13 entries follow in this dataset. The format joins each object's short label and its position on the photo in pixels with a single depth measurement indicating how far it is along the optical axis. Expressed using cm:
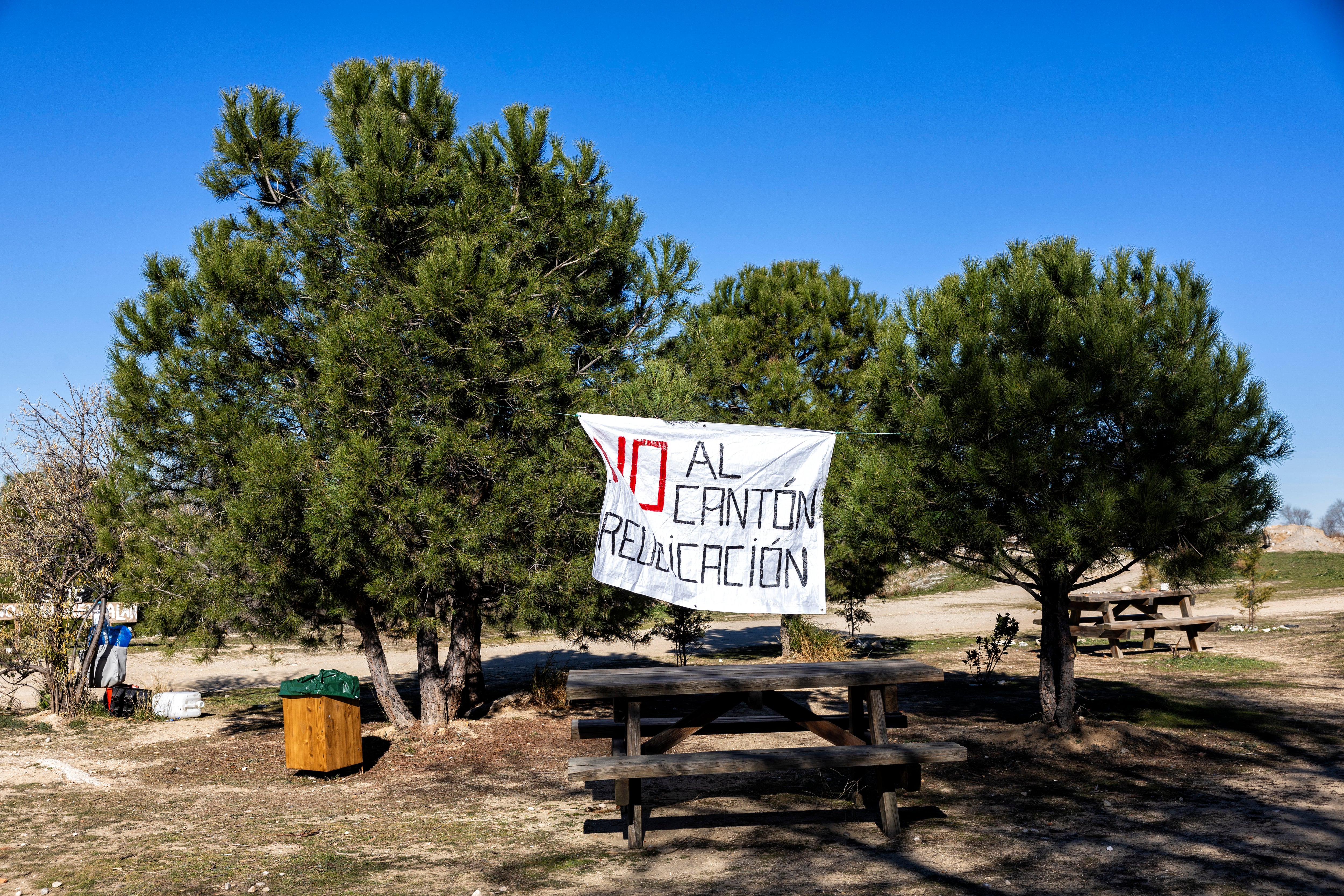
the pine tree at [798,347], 1556
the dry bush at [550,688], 1191
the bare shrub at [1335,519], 10812
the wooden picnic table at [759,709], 580
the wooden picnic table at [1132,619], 1430
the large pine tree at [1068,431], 749
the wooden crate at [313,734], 838
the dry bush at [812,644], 1509
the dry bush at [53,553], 1155
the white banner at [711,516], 668
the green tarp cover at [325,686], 841
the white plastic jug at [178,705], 1202
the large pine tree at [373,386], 844
